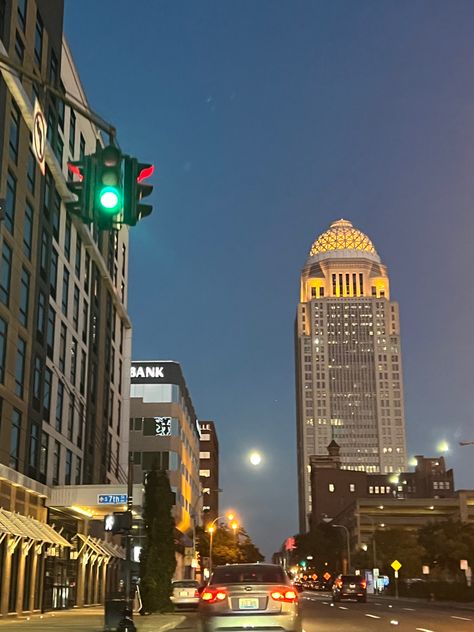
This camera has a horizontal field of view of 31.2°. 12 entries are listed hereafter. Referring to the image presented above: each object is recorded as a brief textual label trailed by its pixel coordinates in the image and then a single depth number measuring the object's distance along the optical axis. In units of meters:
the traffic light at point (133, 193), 10.62
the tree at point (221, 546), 111.88
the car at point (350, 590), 52.25
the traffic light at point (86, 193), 10.56
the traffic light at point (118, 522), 21.44
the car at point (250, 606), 15.42
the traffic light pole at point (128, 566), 21.03
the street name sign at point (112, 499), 43.66
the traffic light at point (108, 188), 10.59
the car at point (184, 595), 44.53
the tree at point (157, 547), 37.44
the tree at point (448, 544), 78.94
